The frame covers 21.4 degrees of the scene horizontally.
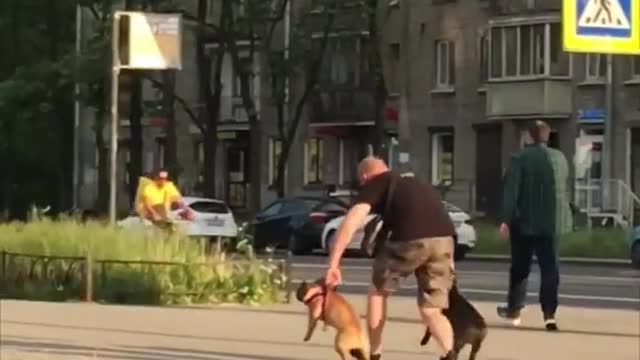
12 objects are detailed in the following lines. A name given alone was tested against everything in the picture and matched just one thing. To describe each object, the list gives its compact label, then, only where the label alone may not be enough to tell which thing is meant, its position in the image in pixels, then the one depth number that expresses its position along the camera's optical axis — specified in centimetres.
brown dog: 1106
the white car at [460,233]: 3958
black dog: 1199
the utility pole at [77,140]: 6119
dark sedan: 4216
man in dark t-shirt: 1134
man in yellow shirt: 2338
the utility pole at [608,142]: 4881
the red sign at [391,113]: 5784
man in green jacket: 1514
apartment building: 5203
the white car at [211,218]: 3953
